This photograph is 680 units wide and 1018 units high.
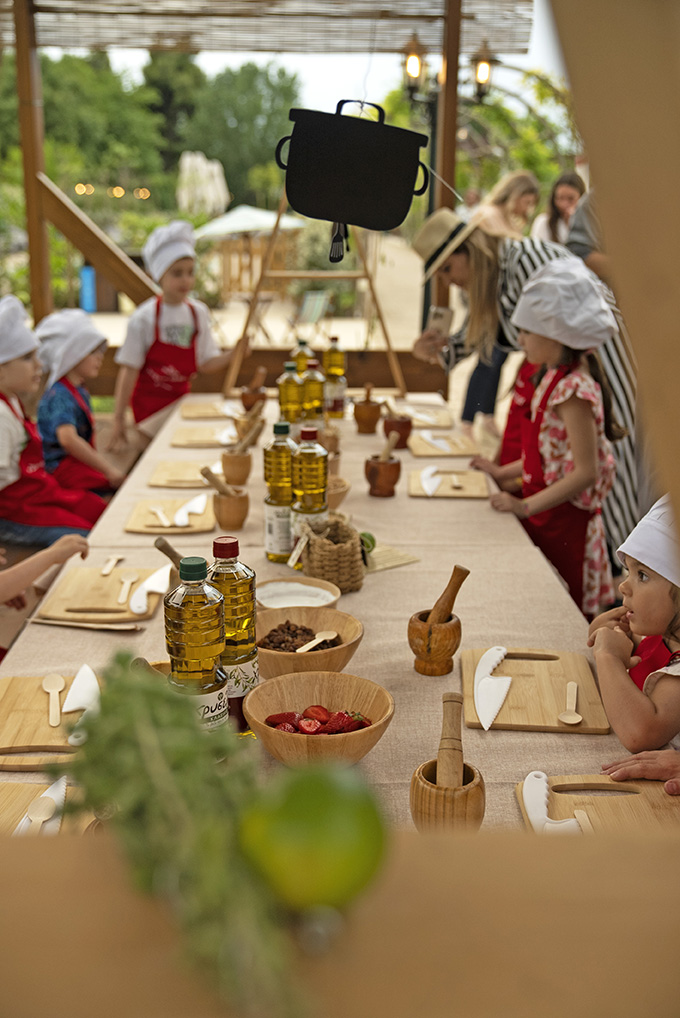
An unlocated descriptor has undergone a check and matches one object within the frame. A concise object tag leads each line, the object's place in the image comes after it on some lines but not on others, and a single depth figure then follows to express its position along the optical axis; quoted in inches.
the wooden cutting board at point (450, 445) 116.0
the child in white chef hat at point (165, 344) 151.1
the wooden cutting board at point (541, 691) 50.8
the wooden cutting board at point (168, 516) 85.4
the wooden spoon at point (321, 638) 52.5
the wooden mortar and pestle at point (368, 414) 124.6
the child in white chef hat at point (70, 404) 129.2
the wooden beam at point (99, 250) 174.2
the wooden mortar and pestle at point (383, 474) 96.8
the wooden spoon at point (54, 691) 50.9
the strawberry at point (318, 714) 44.1
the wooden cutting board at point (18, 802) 39.8
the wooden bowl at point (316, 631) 50.0
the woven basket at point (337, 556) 68.2
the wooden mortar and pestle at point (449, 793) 36.1
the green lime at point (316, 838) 16.2
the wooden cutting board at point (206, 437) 120.3
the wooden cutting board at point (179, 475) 101.3
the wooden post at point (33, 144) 168.1
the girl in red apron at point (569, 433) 97.3
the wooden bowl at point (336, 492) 85.4
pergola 168.9
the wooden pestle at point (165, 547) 51.0
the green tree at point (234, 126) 787.4
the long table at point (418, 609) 47.6
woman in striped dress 128.8
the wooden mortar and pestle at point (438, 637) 56.1
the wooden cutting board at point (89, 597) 65.4
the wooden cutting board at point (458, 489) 99.2
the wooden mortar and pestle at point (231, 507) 82.5
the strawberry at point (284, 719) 43.4
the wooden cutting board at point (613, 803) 41.7
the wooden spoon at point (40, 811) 40.2
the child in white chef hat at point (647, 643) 48.8
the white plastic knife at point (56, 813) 39.9
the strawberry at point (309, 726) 42.7
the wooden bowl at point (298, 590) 63.8
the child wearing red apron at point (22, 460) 107.5
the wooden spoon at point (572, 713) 50.7
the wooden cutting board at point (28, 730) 46.9
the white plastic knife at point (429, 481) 99.9
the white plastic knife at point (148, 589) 66.1
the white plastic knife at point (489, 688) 51.6
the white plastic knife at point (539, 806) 40.5
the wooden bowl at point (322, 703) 41.1
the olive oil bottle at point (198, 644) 39.6
